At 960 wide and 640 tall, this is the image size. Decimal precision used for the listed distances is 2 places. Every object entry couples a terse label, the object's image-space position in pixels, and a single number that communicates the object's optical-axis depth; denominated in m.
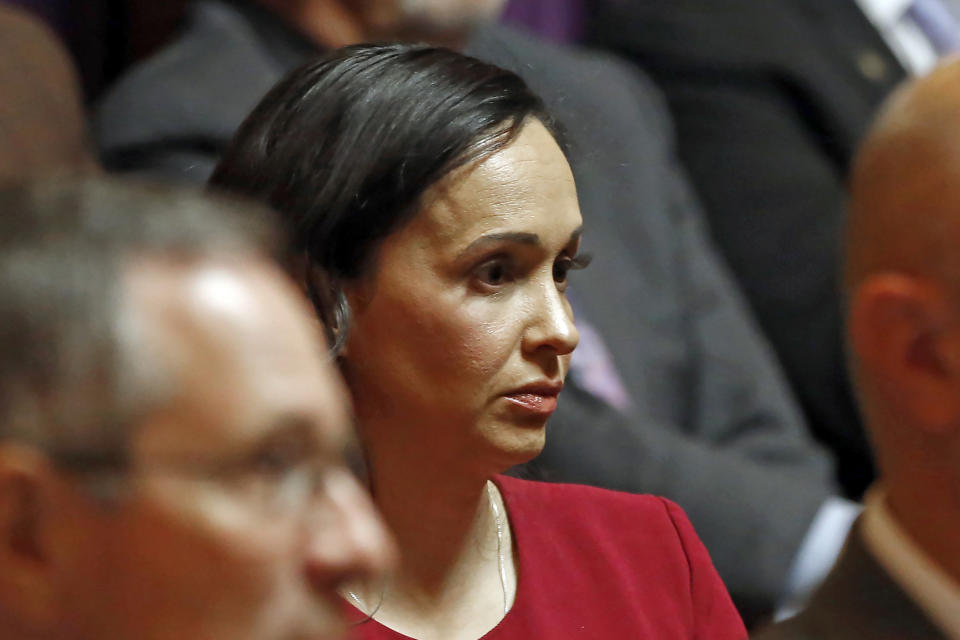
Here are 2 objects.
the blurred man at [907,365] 4.44
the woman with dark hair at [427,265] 4.58
